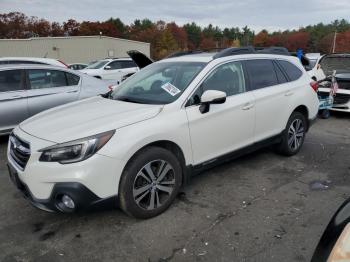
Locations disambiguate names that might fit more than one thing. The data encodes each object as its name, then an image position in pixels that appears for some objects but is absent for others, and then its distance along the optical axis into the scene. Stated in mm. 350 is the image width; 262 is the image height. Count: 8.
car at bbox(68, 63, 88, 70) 22589
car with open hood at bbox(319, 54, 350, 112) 8691
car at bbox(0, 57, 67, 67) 9135
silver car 6176
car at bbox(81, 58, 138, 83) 17172
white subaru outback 3105
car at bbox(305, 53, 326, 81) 9629
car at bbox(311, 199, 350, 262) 1702
